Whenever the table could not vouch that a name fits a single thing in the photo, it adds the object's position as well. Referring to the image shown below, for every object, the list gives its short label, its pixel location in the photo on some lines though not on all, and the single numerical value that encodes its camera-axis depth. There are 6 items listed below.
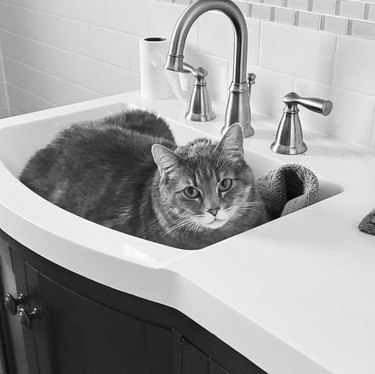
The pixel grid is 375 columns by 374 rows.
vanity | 0.74
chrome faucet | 1.16
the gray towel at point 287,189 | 1.09
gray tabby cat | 1.05
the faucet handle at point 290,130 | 1.23
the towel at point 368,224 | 0.95
